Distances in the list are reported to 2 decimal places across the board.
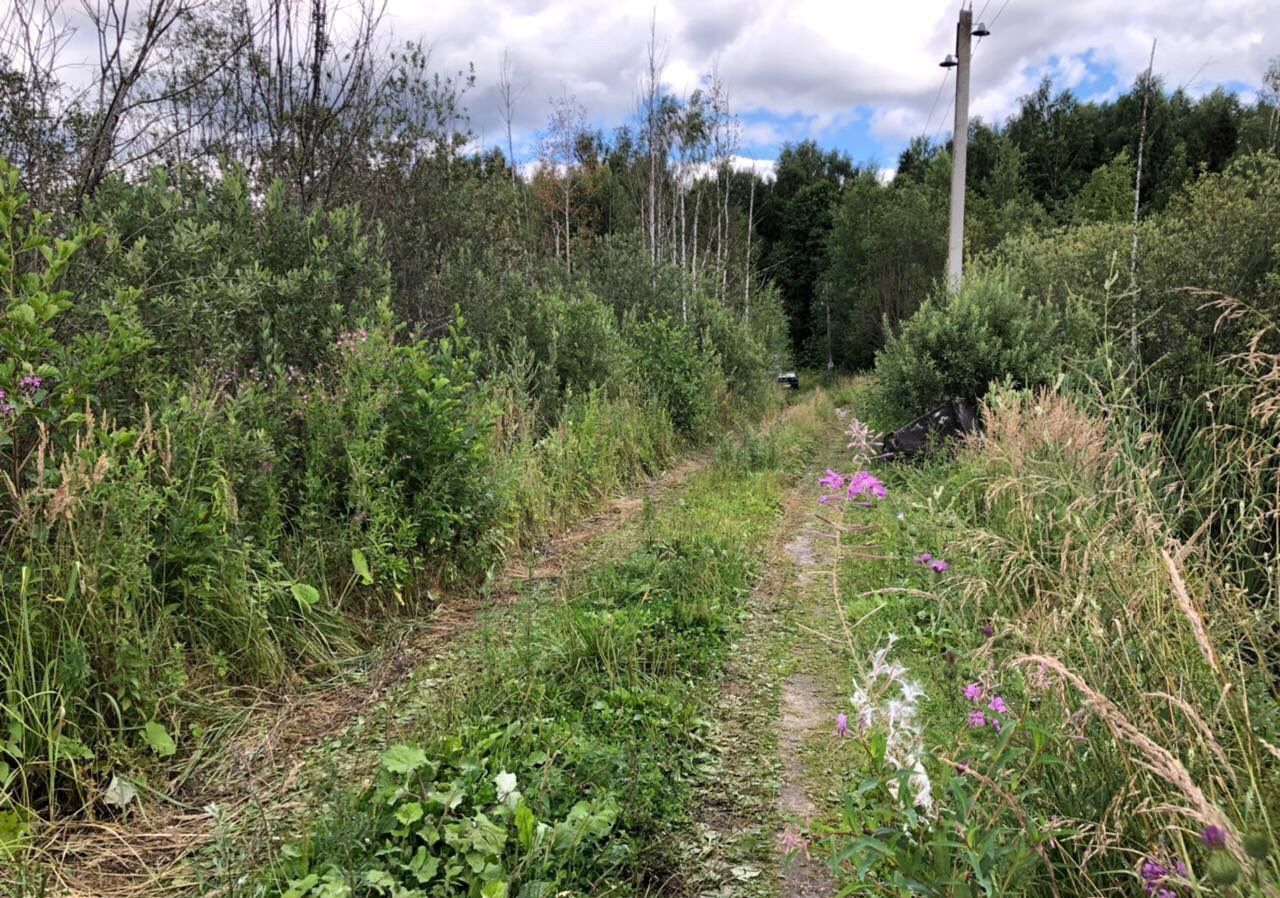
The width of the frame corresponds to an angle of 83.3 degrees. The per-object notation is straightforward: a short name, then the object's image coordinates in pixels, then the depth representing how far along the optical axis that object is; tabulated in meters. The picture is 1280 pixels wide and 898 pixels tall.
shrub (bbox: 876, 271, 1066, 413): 8.37
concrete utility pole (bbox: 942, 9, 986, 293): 10.25
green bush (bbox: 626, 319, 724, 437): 10.08
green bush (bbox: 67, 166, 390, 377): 3.63
